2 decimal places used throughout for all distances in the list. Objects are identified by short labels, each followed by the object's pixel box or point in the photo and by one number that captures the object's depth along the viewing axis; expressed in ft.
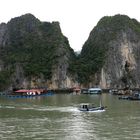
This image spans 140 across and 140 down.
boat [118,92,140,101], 130.51
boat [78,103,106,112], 89.73
